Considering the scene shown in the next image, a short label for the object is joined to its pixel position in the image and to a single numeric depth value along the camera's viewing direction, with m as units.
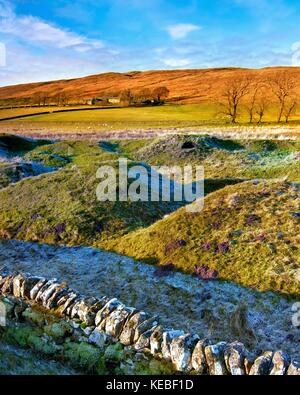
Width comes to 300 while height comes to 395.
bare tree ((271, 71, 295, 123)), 105.36
